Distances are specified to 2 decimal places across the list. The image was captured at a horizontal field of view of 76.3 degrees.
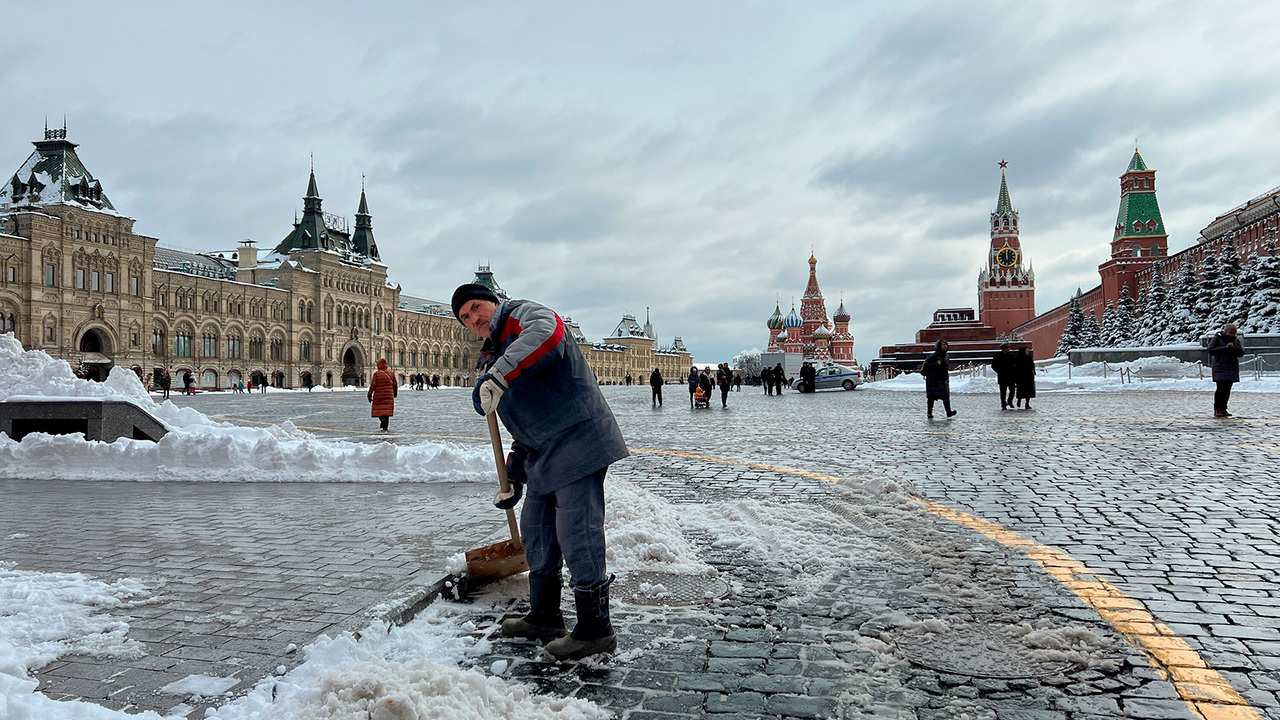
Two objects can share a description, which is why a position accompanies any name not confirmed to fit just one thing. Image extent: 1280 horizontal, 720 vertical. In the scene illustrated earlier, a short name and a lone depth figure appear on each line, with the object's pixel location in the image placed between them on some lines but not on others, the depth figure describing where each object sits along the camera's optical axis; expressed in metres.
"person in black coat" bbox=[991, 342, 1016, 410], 20.44
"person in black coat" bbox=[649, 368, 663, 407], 29.53
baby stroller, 25.27
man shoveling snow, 3.32
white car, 42.12
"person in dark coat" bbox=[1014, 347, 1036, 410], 20.09
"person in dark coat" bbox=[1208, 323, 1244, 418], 14.94
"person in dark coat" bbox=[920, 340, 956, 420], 17.44
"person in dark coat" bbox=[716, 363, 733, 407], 27.25
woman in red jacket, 15.91
